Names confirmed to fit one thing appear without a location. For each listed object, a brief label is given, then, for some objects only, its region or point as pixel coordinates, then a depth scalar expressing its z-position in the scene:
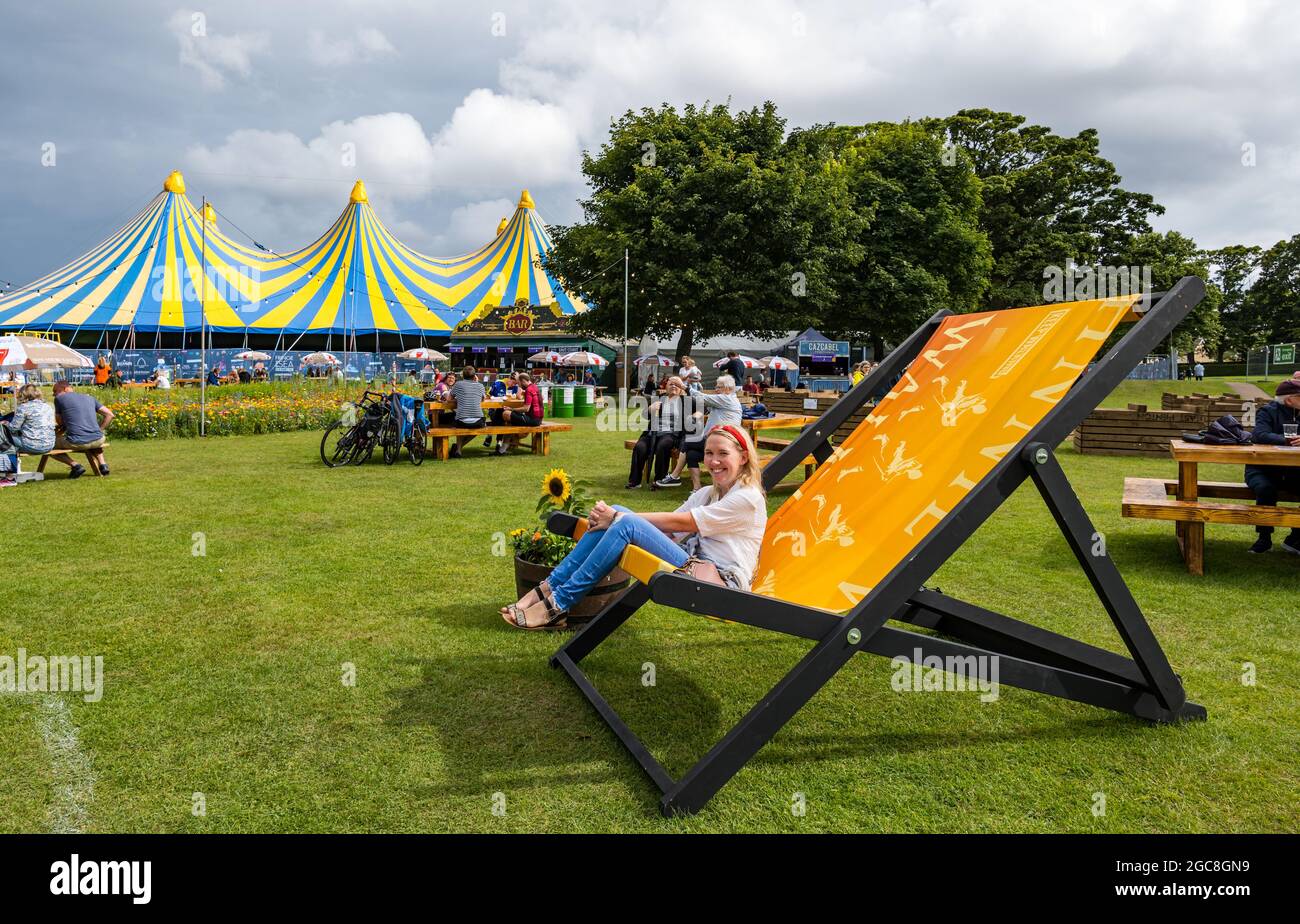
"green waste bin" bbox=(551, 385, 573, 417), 22.17
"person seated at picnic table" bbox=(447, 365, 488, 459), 12.30
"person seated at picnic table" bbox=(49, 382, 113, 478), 10.05
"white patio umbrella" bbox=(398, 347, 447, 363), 37.97
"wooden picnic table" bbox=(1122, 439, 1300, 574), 5.59
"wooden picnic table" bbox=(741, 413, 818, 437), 10.09
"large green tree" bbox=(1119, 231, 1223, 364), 37.62
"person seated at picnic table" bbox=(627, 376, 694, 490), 9.54
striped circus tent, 35.03
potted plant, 4.52
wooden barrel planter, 4.51
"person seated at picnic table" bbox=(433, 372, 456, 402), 14.20
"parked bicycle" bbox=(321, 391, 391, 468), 11.30
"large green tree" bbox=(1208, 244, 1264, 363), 55.69
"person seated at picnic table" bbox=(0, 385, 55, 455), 9.61
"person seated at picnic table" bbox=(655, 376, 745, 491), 8.45
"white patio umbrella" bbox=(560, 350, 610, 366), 33.19
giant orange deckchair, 2.68
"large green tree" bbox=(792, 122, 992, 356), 30.61
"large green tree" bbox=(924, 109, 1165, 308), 37.97
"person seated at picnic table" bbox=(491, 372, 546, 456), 12.96
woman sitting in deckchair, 3.69
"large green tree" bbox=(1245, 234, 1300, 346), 53.12
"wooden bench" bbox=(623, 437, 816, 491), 9.36
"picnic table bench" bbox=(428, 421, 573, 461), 12.20
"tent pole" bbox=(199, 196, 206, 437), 14.23
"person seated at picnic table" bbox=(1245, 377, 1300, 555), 6.11
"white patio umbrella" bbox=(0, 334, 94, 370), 20.08
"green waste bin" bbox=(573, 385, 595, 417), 22.30
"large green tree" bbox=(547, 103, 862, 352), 26.00
